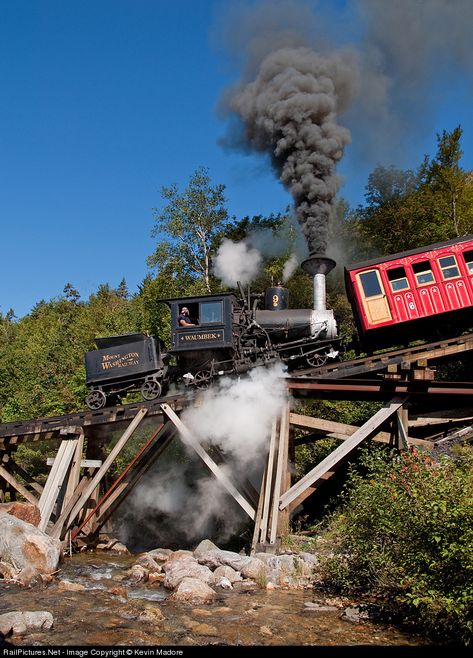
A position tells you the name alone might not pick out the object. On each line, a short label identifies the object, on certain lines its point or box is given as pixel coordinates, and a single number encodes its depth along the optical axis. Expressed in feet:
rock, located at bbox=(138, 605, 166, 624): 24.47
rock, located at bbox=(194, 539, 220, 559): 37.58
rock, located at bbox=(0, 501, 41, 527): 39.14
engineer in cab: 44.55
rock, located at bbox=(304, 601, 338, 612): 24.98
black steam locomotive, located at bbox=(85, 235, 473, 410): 40.42
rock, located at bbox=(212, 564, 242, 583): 30.68
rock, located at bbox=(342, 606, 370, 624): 23.21
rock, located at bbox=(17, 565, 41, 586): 31.27
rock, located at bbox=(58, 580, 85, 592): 30.52
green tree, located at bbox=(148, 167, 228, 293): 98.22
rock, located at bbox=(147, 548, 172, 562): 40.14
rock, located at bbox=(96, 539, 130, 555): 45.24
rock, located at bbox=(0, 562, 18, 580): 31.86
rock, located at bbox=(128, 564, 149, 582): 33.46
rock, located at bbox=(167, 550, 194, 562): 36.42
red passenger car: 40.04
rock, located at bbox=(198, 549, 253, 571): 32.04
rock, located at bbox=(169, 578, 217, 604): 27.61
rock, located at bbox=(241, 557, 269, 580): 30.63
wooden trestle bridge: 34.65
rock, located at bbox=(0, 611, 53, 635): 22.08
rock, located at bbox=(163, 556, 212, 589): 30.40
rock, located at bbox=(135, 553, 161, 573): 35.42
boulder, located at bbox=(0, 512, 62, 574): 32.78
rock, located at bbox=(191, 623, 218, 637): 22.69
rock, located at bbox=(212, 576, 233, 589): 29.50
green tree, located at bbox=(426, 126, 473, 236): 79.05
